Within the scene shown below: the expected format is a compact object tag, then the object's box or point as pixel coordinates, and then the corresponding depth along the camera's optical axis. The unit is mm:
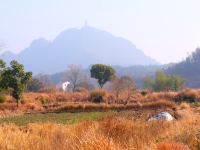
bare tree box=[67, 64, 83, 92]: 91188
